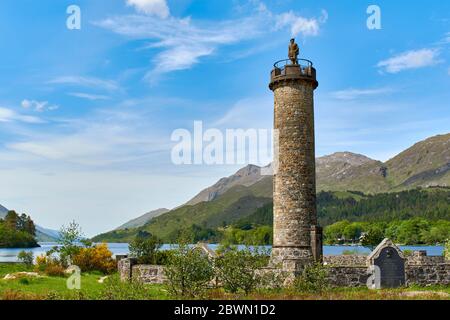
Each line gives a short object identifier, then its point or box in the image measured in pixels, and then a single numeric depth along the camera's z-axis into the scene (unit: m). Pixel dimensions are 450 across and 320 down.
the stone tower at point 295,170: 32.19
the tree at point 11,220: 147.31
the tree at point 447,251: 43.06
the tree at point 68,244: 42.62
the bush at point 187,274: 21.03
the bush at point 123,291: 17.64
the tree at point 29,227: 162.12
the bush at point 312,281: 22.08
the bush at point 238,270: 21.89
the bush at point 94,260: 41.62
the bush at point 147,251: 36.22
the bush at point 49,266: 34.81
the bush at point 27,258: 43.88
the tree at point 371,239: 78.06
